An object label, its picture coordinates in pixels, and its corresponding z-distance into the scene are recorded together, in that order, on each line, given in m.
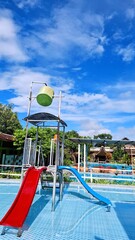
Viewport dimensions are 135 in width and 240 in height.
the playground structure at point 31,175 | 3.67
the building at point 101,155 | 22.17
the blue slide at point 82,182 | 5.74
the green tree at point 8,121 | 23.14
